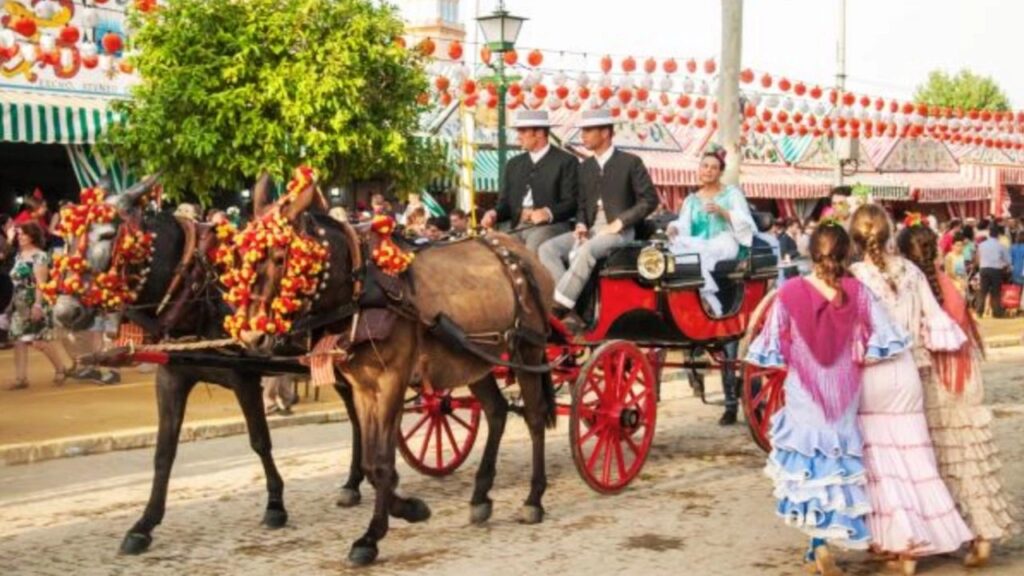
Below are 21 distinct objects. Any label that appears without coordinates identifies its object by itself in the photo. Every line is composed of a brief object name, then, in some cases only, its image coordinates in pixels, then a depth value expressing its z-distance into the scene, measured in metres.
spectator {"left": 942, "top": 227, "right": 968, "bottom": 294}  25.83
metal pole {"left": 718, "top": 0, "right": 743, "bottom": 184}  17.92
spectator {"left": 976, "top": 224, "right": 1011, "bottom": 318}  26.80
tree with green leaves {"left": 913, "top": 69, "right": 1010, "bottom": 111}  75.62
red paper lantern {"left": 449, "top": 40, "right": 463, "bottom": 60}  23.70
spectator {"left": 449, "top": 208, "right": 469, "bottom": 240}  16.80
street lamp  17.45
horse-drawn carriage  9.11
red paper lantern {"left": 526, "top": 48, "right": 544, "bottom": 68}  25.33
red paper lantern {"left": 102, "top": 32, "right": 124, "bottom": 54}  18.84
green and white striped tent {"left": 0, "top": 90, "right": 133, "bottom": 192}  18.00
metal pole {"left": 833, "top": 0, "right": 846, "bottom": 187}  33.75
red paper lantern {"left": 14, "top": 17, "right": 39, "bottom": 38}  17.81
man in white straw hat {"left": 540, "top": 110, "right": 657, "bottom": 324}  9.59
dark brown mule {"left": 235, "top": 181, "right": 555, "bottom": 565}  7.28
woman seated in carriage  10.66
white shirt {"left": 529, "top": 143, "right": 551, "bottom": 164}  10.00
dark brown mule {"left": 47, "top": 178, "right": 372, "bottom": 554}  7.46
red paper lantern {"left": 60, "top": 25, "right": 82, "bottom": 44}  18.48
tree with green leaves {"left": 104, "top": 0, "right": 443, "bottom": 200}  17.75
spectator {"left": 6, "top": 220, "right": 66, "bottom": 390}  14.67
